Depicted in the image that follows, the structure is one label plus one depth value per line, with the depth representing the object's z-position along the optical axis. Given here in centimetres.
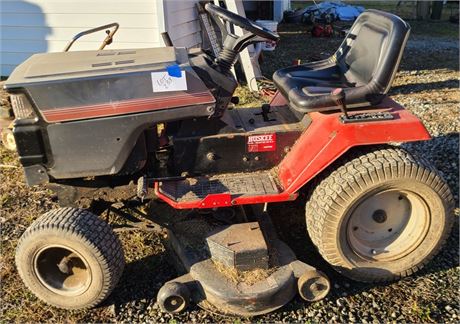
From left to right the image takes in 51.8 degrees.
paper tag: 253
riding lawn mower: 251
